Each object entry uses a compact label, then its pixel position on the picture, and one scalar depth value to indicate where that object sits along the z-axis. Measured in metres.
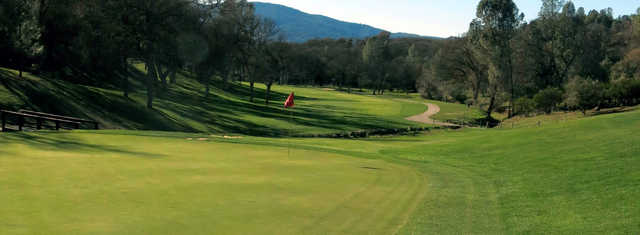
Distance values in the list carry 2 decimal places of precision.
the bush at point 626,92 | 57.44
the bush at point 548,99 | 64.44
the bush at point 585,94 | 58.31
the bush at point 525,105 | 66.88
